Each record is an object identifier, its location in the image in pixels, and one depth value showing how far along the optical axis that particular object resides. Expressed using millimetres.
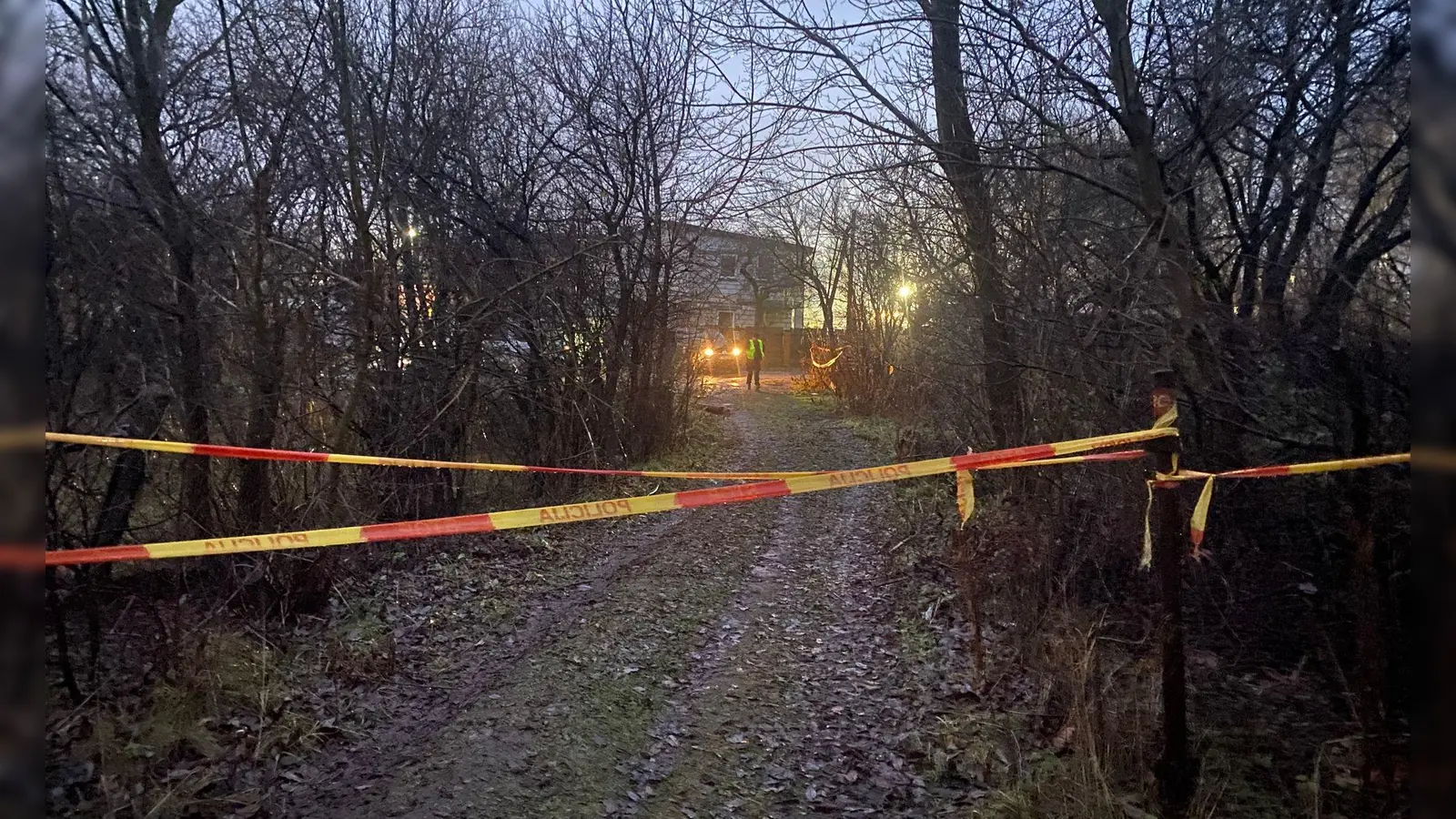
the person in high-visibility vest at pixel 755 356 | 23344
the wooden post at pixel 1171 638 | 3127
